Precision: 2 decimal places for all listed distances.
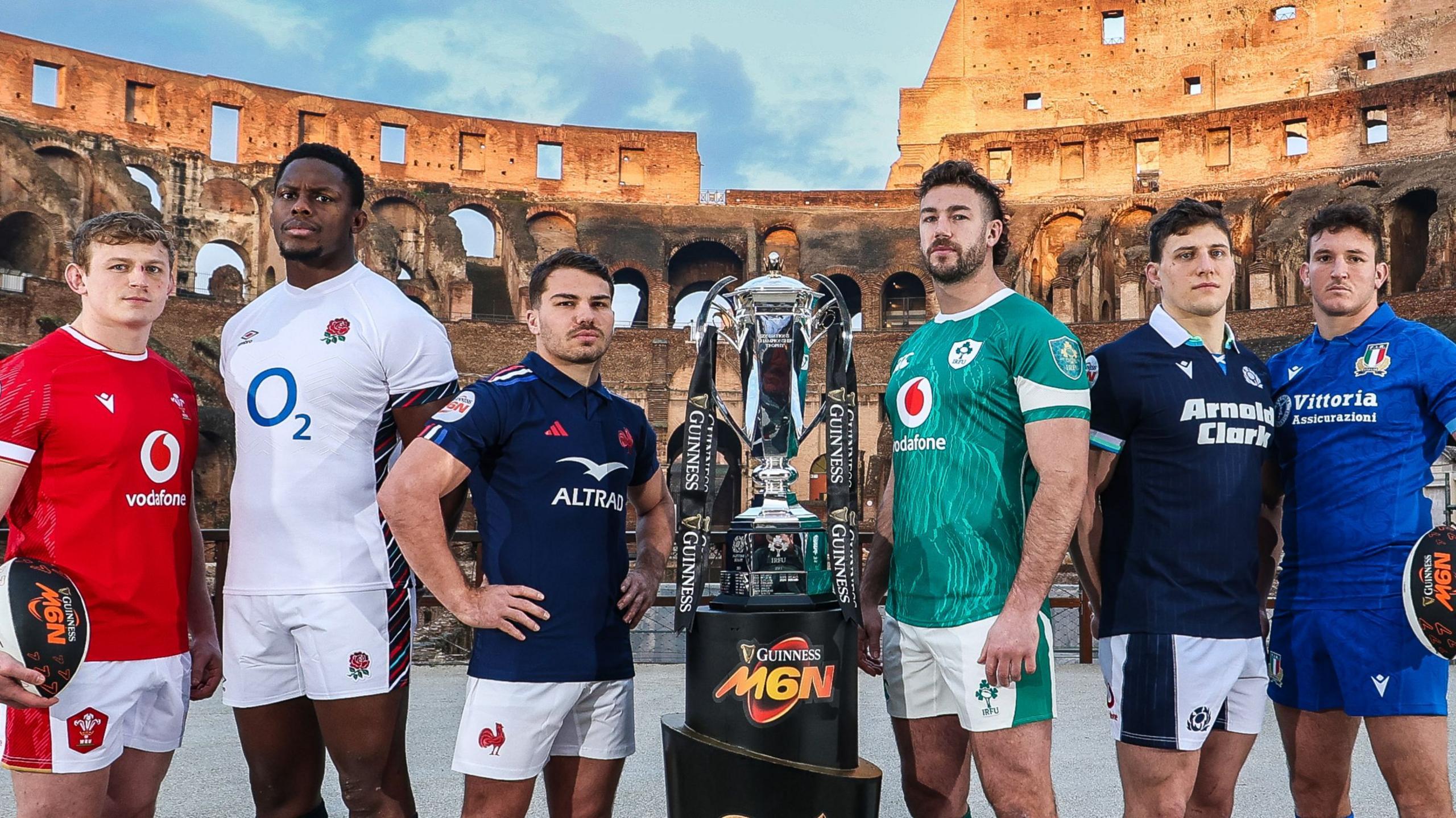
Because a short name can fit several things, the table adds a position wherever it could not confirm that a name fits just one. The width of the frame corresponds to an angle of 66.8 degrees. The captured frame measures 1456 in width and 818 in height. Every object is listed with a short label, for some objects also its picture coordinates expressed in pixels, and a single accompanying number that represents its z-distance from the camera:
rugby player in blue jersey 3.15
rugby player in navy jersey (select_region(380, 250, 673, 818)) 2.93
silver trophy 3.21
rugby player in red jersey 2.78
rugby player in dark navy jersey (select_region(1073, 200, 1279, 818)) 3.06
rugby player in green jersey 2.92
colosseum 25.77
